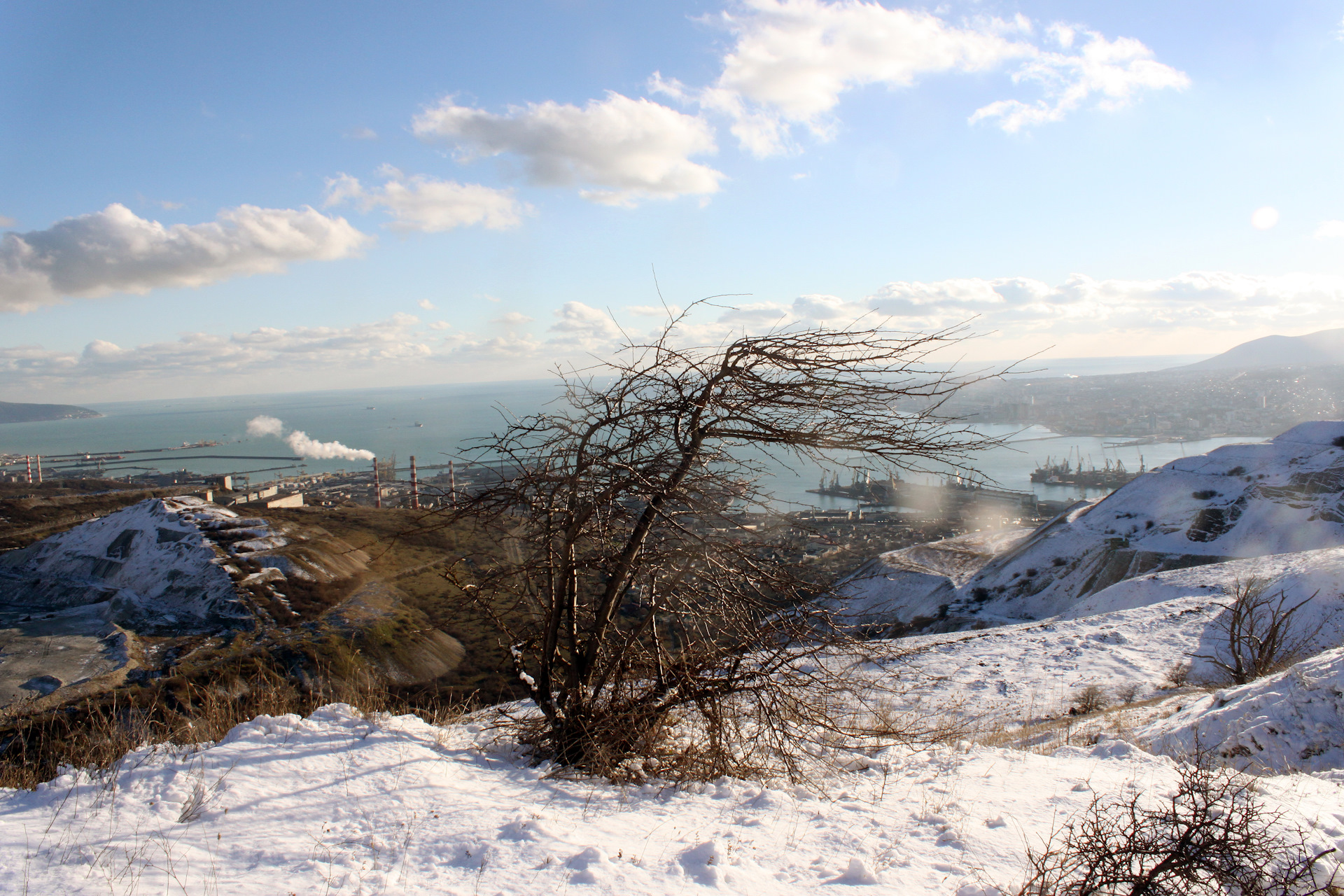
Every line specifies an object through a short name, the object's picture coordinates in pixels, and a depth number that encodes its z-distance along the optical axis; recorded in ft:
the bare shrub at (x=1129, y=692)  30.48
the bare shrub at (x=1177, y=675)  32.50
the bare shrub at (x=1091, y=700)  28.32
